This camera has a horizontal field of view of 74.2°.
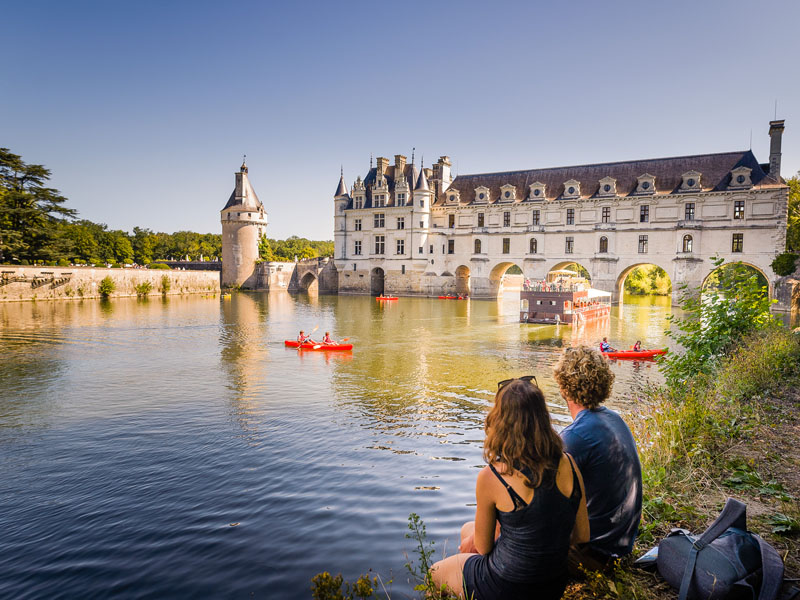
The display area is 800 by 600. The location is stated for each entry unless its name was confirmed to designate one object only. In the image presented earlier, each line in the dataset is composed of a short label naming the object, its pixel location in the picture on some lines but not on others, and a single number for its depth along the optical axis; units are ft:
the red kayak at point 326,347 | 62.85
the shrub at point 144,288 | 152.76
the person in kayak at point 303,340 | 64.49
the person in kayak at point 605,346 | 60.03
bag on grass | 9.28
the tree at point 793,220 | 126.82
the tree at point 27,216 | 131.44
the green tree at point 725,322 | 32.58
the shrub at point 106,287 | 141.28
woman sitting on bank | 8.89
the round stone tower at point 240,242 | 195.31
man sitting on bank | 10.66
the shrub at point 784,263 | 107.96
